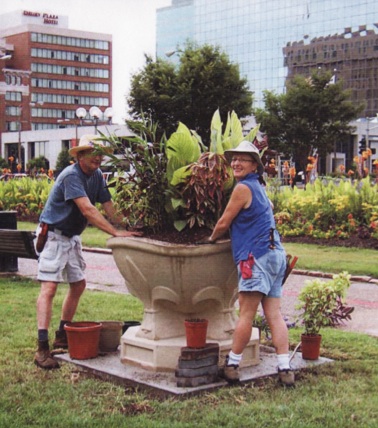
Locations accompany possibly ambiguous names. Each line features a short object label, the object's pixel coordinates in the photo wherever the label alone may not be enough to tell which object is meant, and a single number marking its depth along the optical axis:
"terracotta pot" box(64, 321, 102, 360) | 6.38
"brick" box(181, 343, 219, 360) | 5.63
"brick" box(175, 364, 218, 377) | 5.59
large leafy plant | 5.91
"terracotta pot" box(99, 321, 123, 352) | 6.67
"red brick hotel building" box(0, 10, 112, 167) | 133.62
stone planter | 5.87
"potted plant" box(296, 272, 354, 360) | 6.44
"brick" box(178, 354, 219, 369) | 5.61
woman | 5.67
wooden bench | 11.46
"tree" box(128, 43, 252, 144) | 50.09
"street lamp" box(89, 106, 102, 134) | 32.62
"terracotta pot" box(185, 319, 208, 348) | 5.72
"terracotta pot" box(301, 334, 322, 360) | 6.42
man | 6.45
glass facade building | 109.94
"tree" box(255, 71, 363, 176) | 52.44
